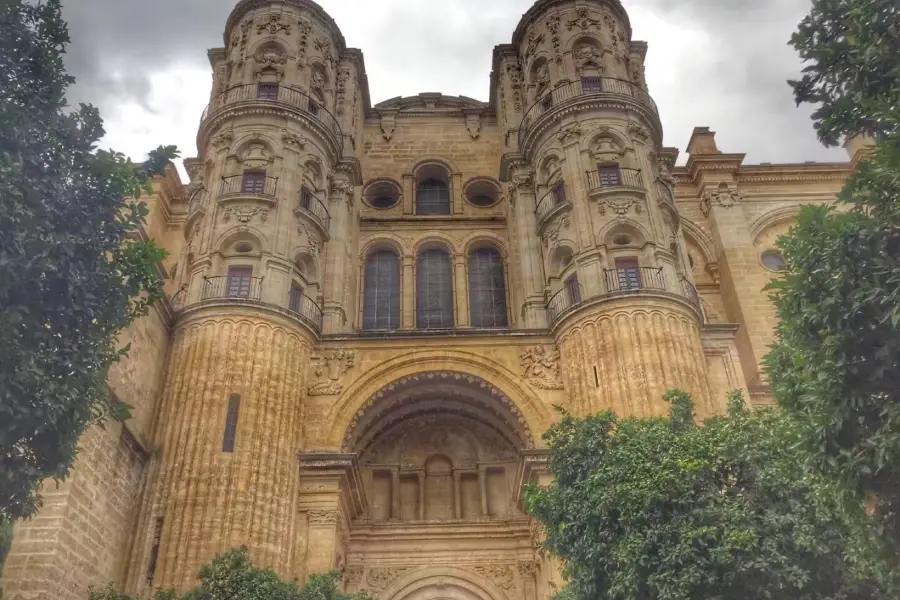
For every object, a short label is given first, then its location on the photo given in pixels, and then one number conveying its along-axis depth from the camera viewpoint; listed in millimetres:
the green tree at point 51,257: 7742
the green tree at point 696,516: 9188
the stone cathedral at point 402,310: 15438
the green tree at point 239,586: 11758
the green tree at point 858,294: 6660
